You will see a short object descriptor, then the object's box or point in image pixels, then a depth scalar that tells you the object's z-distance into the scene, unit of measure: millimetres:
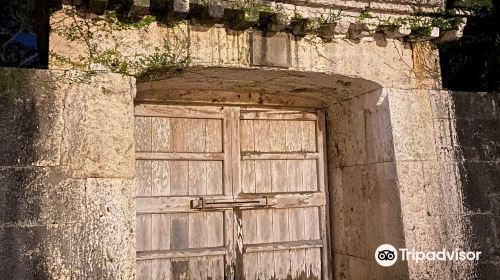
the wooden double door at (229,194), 3551
